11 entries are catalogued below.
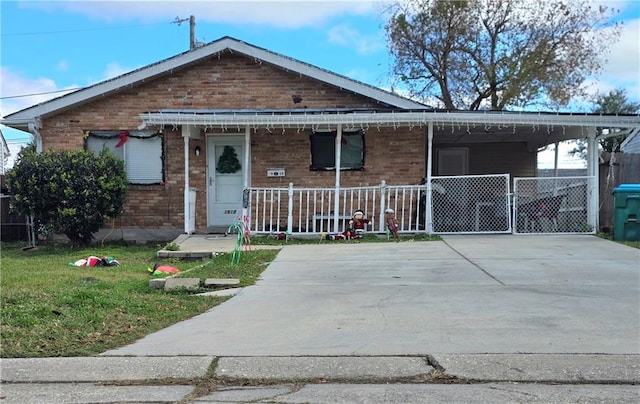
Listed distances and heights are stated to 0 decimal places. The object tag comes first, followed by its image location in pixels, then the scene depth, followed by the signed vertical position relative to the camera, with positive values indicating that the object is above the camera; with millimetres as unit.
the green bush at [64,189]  11188 -71
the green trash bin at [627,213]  10352 -449
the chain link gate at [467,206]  12117 -398
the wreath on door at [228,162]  13102 +602
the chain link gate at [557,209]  11438 -430
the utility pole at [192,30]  28688 +8366
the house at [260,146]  12172 +965
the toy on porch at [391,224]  11266 -755
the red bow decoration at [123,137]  12977 +1181
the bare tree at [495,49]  24469 +6467
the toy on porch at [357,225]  11461 -802
